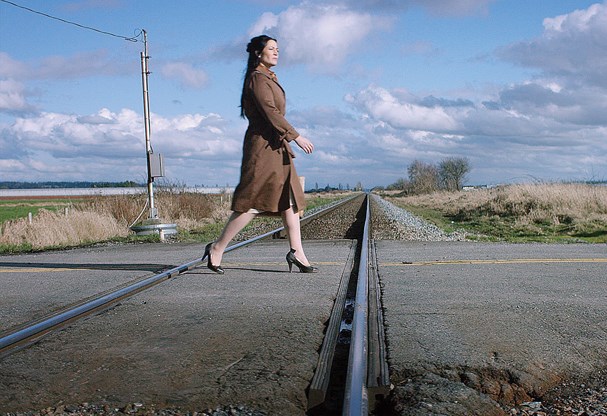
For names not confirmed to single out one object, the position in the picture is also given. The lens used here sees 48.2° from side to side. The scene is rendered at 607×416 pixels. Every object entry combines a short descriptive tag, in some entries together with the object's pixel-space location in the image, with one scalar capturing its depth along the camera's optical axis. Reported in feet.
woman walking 20.56
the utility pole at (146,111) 56.95
